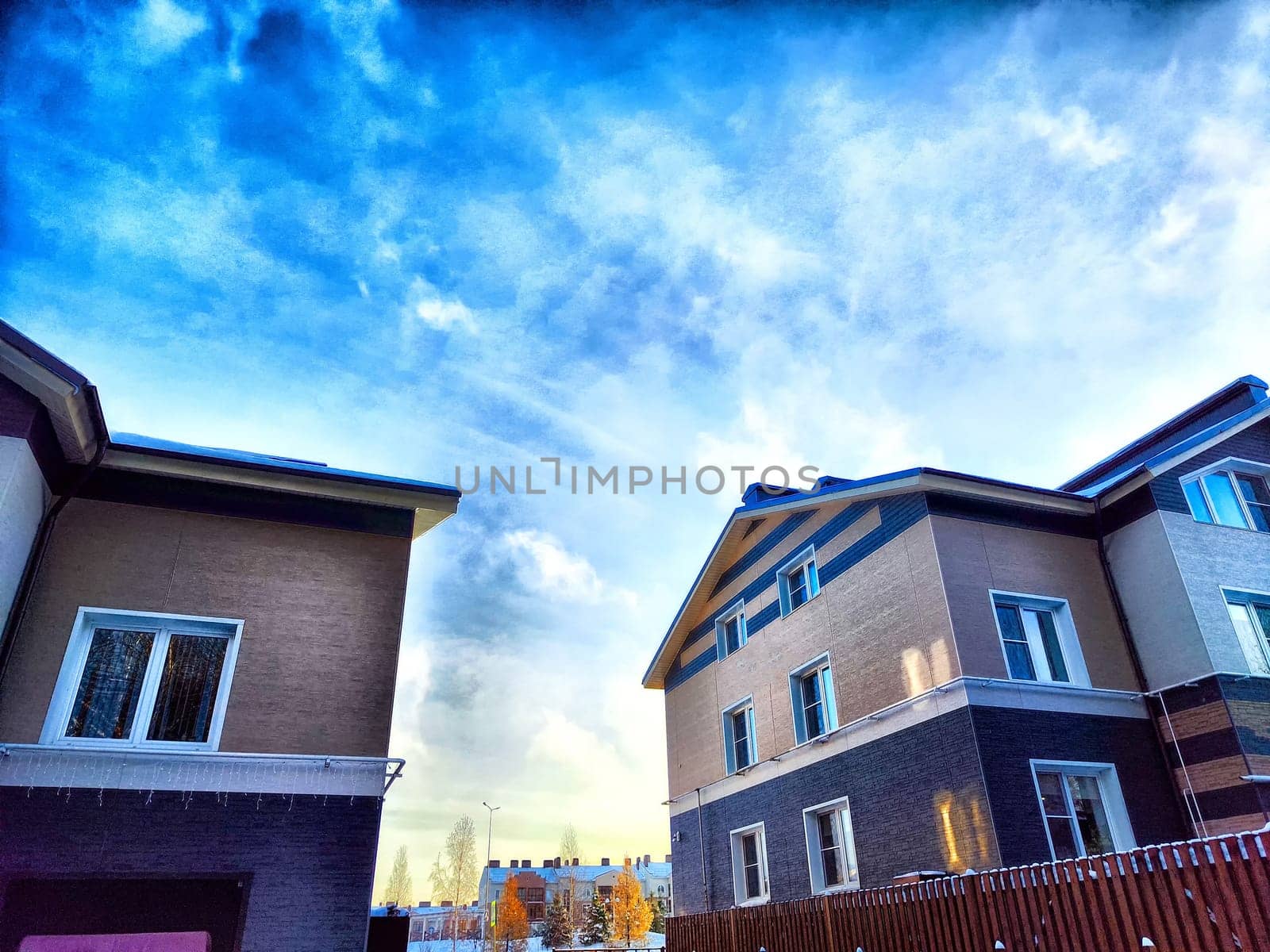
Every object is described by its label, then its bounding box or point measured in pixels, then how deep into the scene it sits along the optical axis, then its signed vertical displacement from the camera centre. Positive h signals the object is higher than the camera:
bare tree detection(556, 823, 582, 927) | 79.60 +3.77
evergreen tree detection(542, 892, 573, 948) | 51.28 -2.28
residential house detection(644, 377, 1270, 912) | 10.52 +2.95
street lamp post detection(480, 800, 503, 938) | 46.19 -0.52
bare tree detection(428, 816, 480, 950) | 65.19 +2.02
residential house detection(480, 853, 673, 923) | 77.81 +0.89
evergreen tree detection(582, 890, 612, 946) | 47.59 -1.94
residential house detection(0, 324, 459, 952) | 7.10 +2.04
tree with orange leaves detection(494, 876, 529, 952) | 53.88 -2.17
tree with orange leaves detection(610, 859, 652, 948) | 48.12 -1.51
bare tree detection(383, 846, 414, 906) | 71.06 +1.13
